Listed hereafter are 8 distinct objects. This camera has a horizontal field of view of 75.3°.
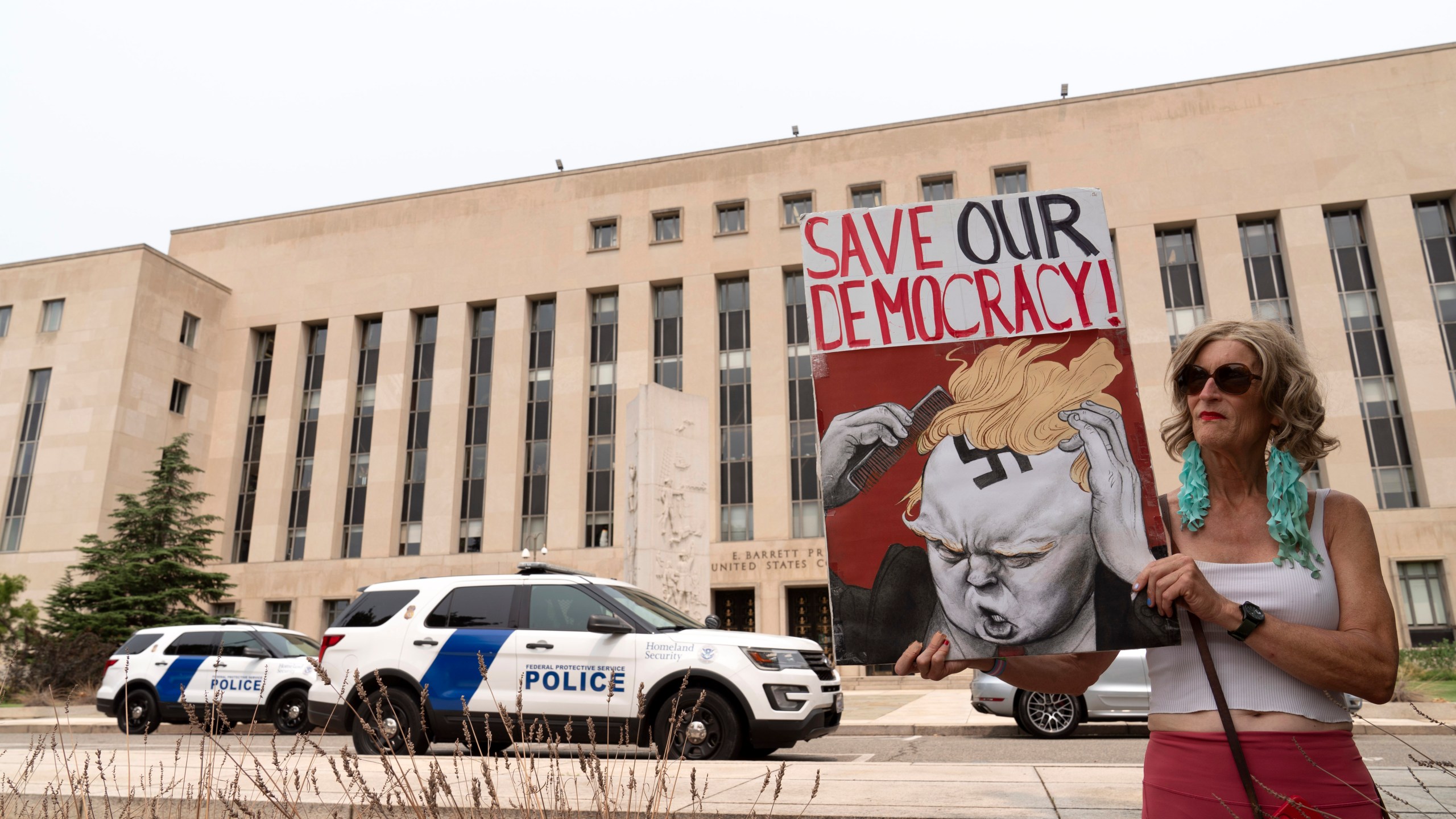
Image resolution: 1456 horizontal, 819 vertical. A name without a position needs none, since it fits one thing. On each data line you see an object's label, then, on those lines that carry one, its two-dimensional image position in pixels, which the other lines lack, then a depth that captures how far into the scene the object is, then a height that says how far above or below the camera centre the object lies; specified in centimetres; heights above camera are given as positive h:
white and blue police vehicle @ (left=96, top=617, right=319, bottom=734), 1429 -33
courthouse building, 3344 +1247
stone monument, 2047 +321
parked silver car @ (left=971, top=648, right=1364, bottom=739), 1183 -81
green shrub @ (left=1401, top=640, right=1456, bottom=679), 1953 -68
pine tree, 2998 +269
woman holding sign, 199 +6
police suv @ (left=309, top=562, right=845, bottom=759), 865 -16
